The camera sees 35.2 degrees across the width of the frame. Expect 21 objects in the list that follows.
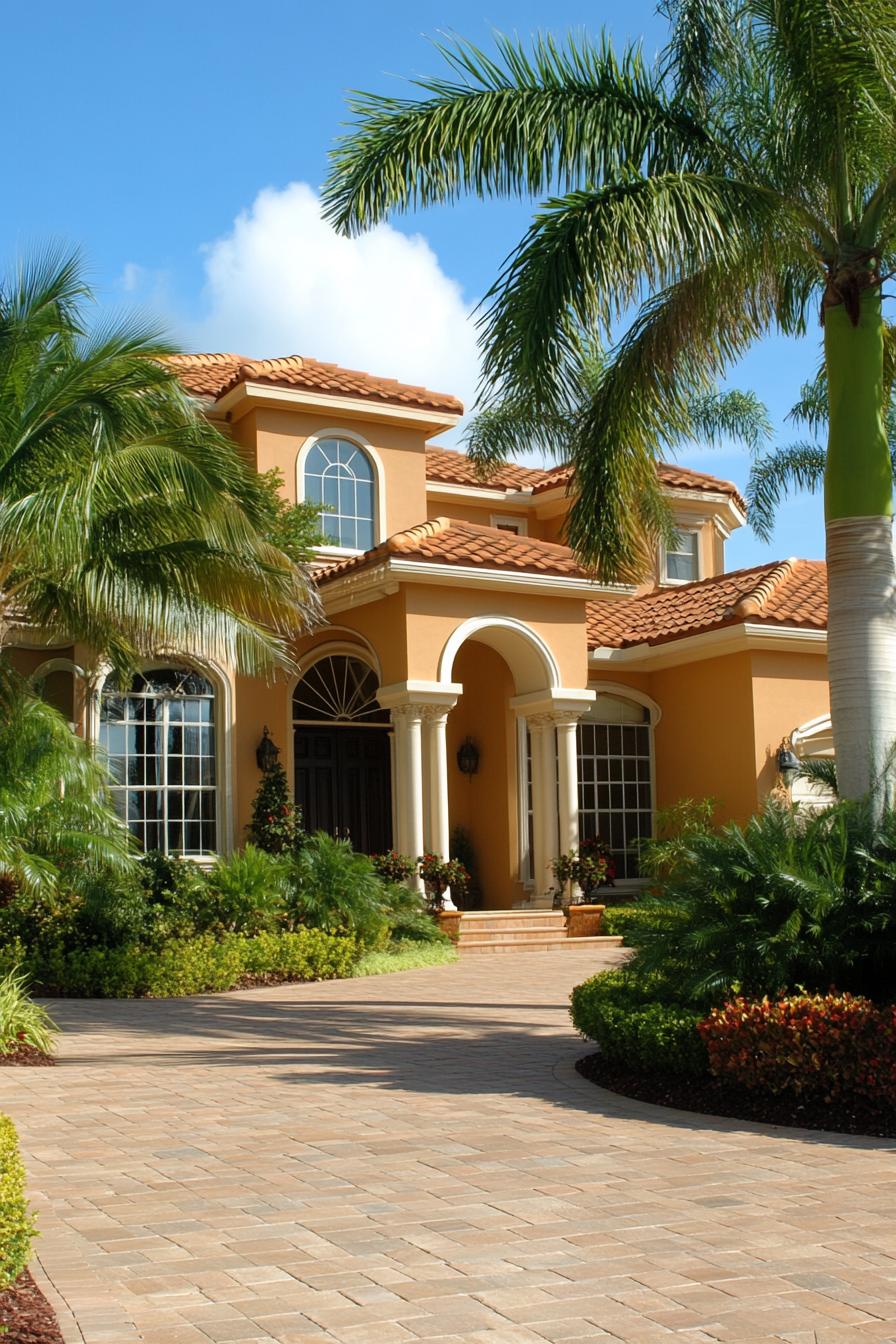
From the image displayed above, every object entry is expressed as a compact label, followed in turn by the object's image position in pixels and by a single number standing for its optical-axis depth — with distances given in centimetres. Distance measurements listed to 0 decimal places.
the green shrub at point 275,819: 1873
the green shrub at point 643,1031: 844
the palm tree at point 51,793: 1273
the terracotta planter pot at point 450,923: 1819
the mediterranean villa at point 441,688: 1908
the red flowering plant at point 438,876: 1828
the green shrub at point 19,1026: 1027
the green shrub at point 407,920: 1714
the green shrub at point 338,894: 1598
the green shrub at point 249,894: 1548
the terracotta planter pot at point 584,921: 1936
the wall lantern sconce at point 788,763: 1961
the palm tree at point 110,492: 1202
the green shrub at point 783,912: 833
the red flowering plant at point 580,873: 1955
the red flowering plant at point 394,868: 1811
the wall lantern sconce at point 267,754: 1942
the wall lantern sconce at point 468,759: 2217
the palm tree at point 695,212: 1010
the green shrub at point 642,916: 904
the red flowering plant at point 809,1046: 752
